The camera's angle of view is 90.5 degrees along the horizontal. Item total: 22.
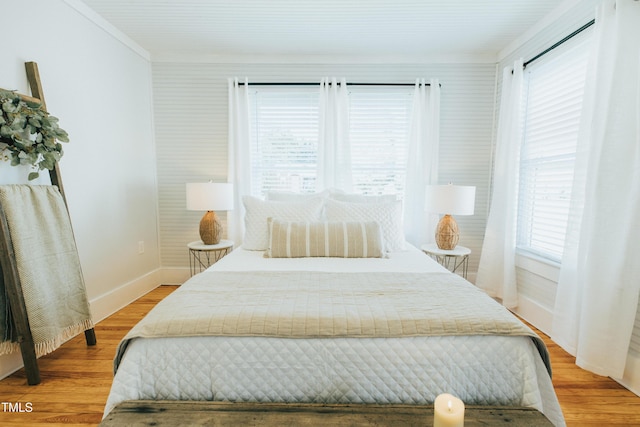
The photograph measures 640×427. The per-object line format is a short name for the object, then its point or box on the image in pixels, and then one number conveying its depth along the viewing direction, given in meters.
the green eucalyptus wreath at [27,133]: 1.71
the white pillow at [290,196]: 2.86
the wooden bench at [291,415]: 1.04
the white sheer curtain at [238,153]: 3.29
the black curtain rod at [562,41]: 2.12
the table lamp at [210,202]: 2.91
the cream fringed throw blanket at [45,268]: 1.79
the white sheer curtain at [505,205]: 2.76
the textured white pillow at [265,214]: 2.54
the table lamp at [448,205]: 2.77
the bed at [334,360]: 1.19
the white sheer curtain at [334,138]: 3.25
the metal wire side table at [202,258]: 3.40
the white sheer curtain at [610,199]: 1.75
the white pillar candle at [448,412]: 0.86
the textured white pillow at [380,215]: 2.54
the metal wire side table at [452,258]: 2.80
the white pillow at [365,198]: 2.81
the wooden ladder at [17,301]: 1.72
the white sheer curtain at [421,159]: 3.24
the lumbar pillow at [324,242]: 2.27
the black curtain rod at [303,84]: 3.26
